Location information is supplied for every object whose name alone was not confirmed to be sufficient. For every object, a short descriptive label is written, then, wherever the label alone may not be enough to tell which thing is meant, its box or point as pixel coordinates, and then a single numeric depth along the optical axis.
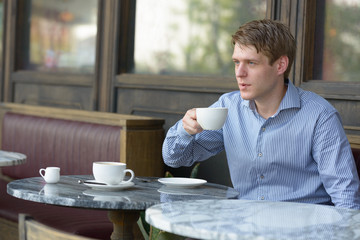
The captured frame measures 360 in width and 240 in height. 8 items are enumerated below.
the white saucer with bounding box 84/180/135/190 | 2.20
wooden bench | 3.42
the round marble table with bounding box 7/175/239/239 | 2.00
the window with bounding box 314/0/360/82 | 3.30
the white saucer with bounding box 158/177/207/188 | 2.30
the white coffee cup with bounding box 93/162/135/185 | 2.23
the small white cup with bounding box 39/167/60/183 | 2.33
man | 2.42
